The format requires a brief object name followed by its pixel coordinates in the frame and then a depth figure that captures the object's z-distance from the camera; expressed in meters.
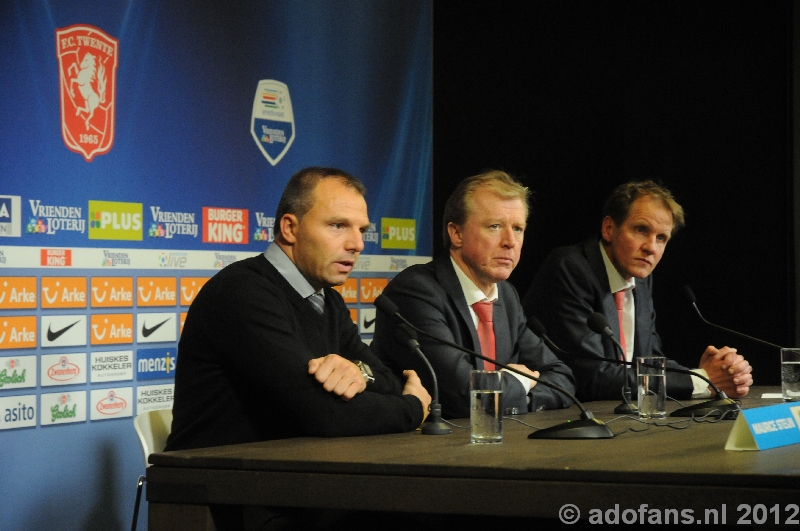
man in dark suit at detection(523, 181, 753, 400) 3.93
